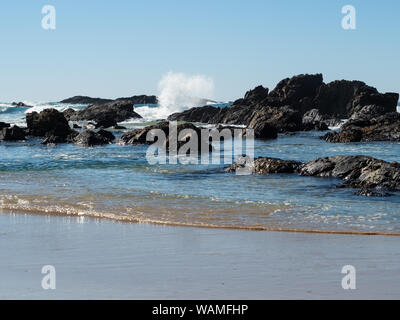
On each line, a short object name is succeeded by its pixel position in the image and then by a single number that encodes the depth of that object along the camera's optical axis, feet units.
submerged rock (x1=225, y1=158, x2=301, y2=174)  69.21
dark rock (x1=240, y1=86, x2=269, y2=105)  247.29
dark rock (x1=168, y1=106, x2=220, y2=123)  250.78
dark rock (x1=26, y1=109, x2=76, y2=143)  141.79
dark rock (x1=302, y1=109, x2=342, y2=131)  209.69
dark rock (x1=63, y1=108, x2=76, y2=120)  267.90
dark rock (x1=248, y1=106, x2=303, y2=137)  170.09
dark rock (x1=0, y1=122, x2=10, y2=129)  162.28
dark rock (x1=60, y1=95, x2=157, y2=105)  451.94
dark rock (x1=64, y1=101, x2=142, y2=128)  251.60
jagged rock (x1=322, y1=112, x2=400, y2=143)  130.61
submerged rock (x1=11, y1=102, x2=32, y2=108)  398.33
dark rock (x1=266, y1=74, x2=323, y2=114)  247.50
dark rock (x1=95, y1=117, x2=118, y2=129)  199.11
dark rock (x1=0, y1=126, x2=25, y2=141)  142.61
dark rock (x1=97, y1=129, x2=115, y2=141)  135.45
